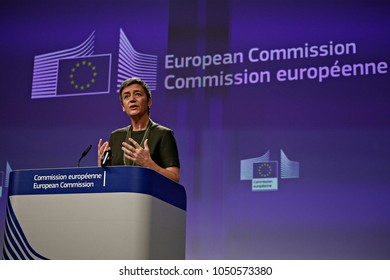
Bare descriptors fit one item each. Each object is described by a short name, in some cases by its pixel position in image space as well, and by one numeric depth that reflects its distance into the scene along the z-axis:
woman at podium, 2.50
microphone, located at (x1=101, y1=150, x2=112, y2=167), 2.02
